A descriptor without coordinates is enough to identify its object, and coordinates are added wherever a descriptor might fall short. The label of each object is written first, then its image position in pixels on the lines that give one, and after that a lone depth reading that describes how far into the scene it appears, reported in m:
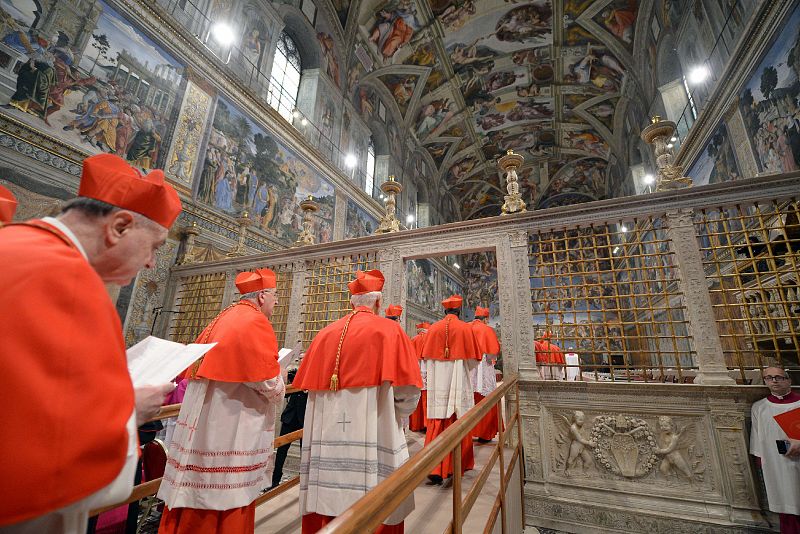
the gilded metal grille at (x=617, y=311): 4.29
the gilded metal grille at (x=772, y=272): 3.76
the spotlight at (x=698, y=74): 9.86
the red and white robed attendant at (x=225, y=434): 2.27
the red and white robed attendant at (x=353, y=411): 2.51
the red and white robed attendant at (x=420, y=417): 6.75
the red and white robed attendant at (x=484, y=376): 5.99
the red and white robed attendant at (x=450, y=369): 4.79
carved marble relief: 3.76
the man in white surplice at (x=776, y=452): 3.16
